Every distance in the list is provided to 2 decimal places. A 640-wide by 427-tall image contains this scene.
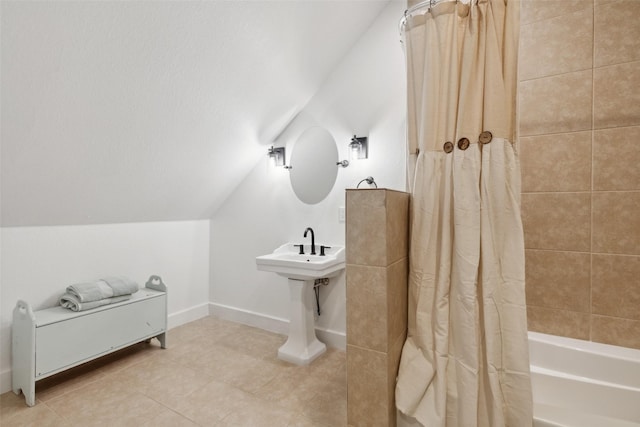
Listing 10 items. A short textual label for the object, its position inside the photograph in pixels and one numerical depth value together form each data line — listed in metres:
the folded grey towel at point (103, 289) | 2.07
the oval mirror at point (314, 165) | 2.58
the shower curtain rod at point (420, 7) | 1.40
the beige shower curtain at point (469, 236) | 1.25
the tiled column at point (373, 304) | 1.32
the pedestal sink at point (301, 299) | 2.23
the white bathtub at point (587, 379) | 1.43
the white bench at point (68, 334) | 1.80
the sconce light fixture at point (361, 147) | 2.39
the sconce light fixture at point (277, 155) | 2.82
